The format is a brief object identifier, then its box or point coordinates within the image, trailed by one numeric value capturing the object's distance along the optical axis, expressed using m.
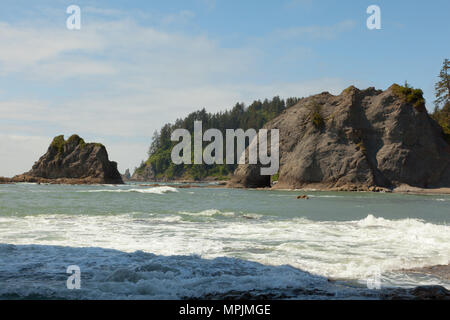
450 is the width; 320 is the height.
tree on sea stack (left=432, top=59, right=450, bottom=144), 85.36
